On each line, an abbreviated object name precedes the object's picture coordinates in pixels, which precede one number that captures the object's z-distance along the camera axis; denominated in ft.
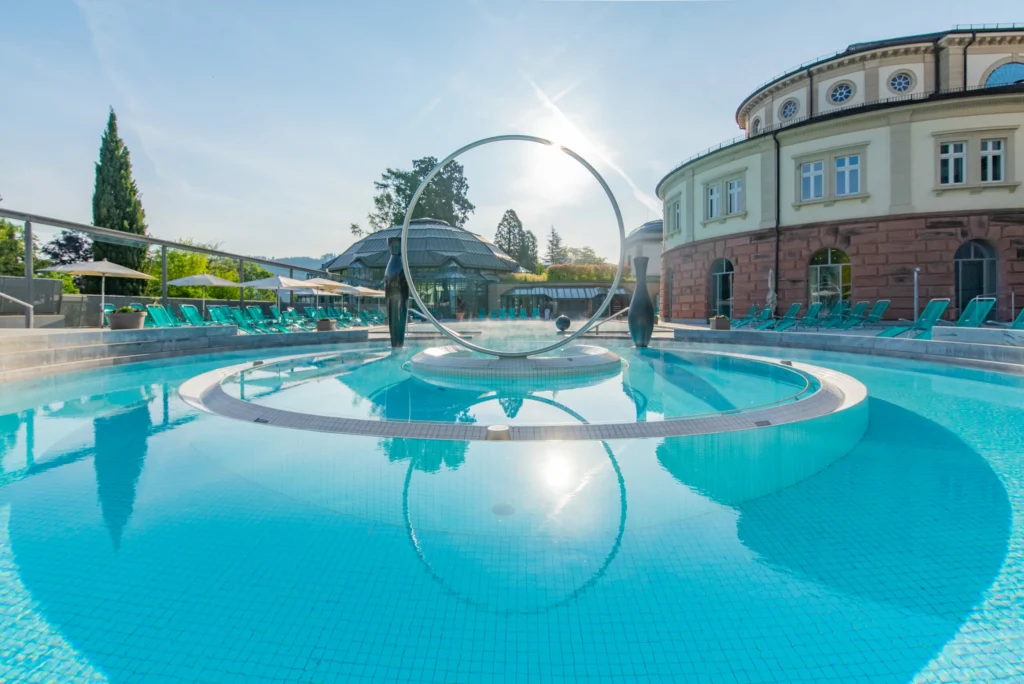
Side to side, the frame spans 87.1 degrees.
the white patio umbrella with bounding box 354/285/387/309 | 77.78
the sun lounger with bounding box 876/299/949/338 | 40.74
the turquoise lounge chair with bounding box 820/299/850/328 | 51.27
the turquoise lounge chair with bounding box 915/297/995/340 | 36.58
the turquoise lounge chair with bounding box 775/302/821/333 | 53.16
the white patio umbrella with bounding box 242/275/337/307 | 61.21
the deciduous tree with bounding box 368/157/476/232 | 149.38
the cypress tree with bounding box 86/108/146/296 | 86.17
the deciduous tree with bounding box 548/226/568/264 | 267.59
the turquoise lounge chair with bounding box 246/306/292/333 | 55.21
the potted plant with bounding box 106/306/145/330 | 38.09
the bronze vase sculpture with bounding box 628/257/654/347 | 40.32
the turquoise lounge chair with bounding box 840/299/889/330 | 50.55
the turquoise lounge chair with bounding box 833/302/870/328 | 51.42
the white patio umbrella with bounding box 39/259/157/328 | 47.14
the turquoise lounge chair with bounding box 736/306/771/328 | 58.13
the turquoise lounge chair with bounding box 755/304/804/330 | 53.72
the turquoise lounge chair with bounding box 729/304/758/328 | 59.31
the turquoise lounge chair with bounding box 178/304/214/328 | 47.21
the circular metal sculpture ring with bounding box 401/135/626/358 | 26.81
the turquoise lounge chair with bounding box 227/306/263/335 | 51.80
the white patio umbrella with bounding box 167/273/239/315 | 59.16
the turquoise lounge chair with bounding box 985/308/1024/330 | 33.11
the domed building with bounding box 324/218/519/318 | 108.88
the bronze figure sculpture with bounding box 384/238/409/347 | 37.73
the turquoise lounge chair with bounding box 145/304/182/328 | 43.57
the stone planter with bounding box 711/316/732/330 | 52.42
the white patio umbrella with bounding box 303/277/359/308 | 67.32
